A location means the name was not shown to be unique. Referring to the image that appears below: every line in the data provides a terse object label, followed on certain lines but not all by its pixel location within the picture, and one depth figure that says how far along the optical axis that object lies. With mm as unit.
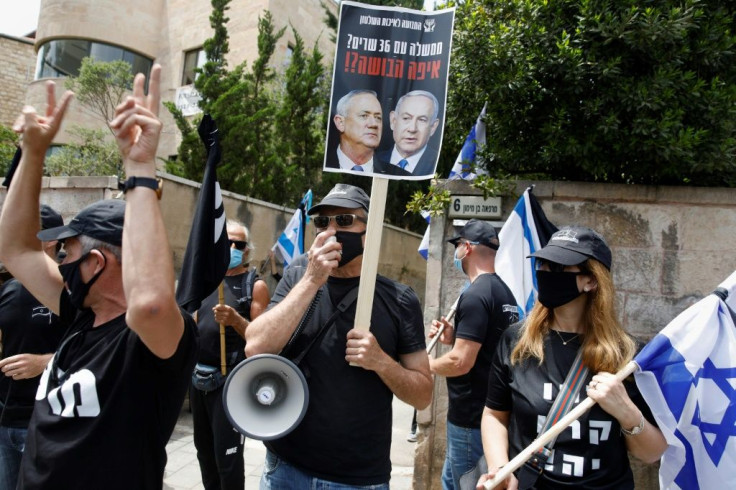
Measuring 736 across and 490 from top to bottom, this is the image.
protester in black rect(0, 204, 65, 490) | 3172
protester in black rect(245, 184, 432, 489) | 2404
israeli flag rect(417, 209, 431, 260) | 6438
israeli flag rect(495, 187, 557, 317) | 4551
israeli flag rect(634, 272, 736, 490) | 2332
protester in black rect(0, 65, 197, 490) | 1731
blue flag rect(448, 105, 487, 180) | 5188
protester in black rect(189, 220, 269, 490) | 3943
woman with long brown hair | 2221
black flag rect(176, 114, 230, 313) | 2326
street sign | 4970
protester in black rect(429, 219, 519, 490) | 3494
